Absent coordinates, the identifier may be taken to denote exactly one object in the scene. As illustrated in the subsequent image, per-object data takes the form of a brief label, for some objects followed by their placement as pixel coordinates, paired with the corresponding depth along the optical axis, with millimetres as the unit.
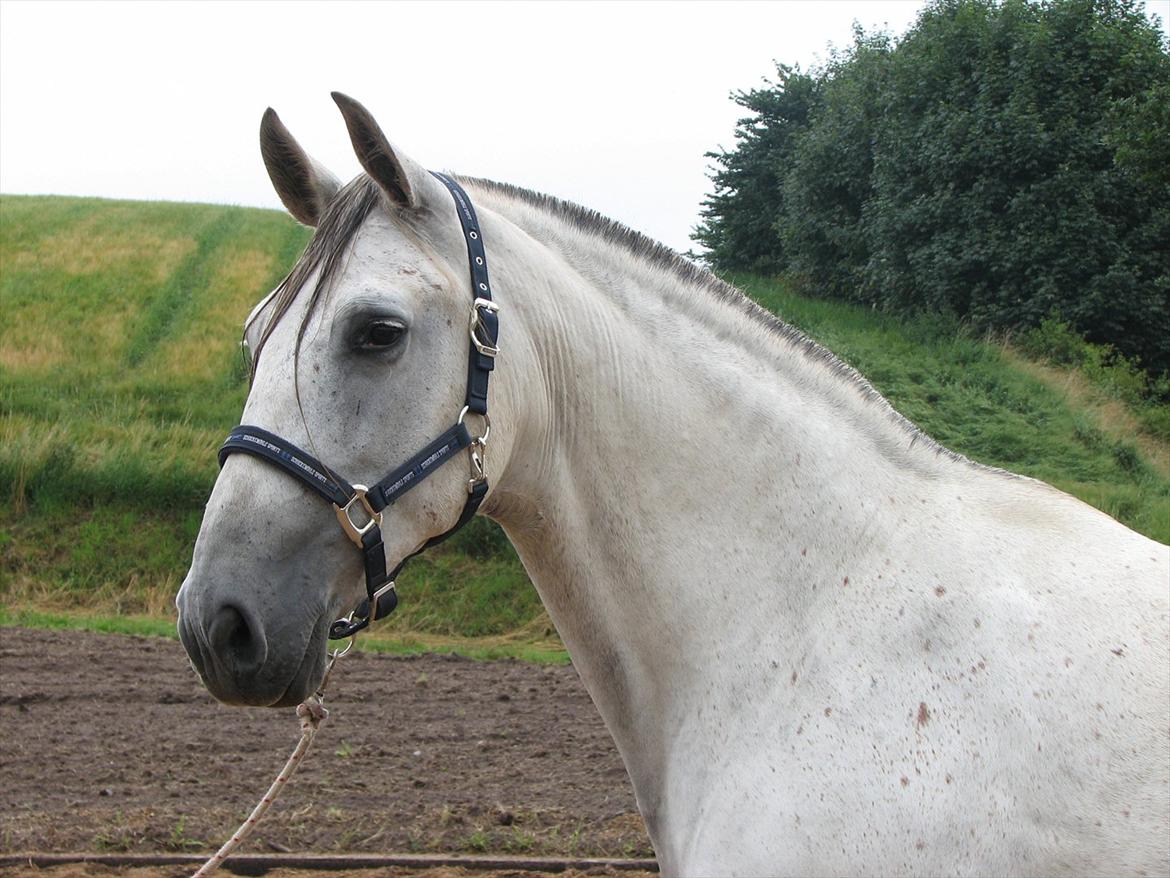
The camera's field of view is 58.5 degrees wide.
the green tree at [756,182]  31312
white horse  1955
